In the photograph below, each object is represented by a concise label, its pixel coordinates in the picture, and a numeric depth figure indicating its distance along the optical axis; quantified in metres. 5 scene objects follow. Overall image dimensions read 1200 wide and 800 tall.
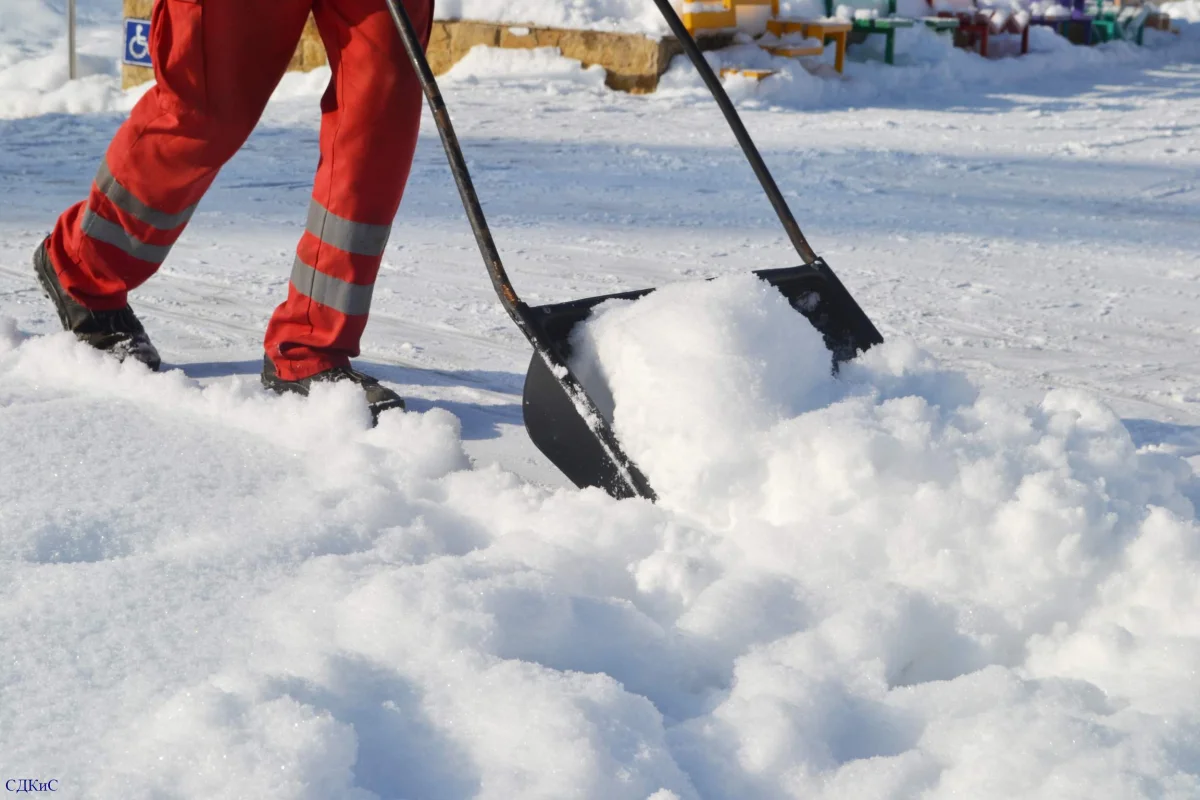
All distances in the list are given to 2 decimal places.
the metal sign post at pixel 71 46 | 8.50
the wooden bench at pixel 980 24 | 10.96
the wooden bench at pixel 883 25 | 9.46
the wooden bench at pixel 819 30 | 8.80
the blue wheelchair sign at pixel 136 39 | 7.23
